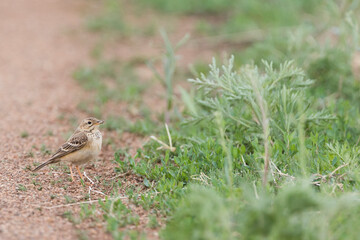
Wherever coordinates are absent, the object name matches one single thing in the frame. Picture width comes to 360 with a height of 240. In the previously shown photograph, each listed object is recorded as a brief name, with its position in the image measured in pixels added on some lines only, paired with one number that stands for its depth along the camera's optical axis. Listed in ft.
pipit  32.22
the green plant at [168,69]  40.73
